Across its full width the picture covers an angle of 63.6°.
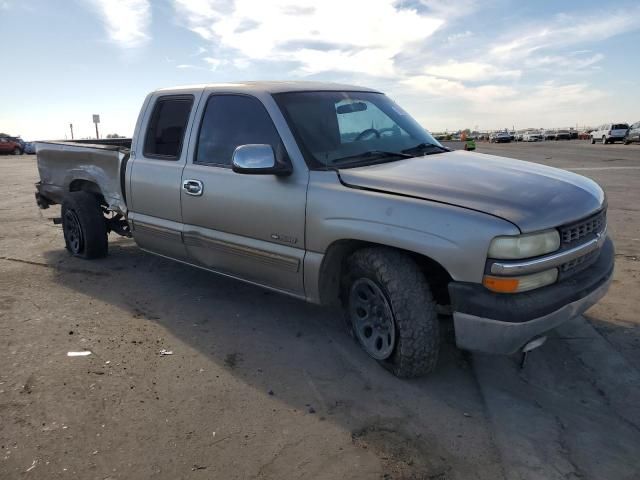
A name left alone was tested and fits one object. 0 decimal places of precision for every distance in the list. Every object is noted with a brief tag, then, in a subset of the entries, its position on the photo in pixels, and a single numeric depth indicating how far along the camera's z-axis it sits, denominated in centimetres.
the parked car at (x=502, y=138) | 5638
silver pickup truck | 272
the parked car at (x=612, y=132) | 3875
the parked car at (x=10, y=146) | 3688
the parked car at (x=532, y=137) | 6107
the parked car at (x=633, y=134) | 3559
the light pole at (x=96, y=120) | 2466
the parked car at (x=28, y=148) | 4078
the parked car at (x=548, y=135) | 6191
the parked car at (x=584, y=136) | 6281
